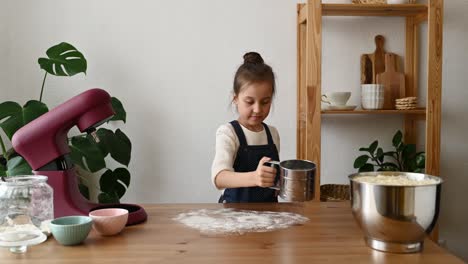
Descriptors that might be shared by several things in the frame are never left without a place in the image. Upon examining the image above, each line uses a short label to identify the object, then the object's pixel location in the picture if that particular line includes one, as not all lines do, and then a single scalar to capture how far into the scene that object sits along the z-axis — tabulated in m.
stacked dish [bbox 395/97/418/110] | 2.76
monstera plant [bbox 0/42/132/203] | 2.41
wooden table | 1.11
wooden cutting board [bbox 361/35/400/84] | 2.99
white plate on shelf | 2.76
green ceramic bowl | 1.21
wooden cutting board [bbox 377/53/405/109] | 2.98
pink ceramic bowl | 1.29
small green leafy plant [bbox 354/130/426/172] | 2.89
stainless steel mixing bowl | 1.11
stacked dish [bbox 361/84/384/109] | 2.80
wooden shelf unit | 2.59
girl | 1.89
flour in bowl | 1.19
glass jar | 1.21
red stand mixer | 1.35
